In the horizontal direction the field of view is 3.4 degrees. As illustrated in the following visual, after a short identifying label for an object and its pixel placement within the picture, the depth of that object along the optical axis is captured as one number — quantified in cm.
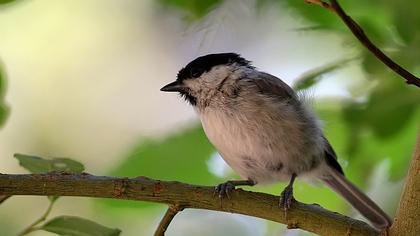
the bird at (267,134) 256
